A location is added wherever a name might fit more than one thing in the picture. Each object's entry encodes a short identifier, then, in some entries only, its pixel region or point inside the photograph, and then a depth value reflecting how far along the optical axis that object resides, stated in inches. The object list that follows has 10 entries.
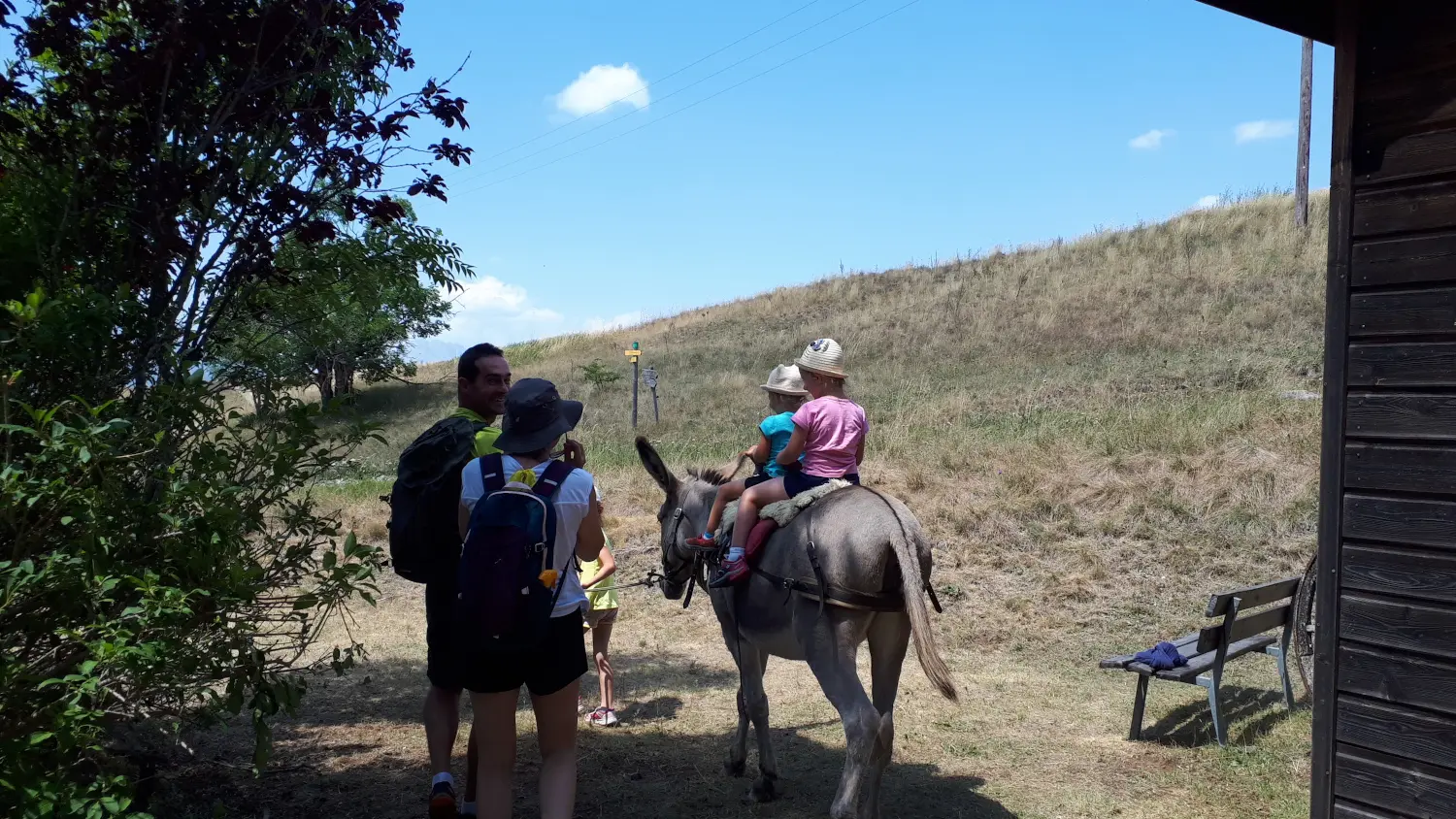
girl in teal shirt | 224.0
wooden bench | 250.1
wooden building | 134.0
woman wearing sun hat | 143.4
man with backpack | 173.2
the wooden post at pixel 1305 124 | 983.6
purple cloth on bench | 252.4
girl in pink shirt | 208.1
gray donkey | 182.5
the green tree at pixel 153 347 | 118.6
